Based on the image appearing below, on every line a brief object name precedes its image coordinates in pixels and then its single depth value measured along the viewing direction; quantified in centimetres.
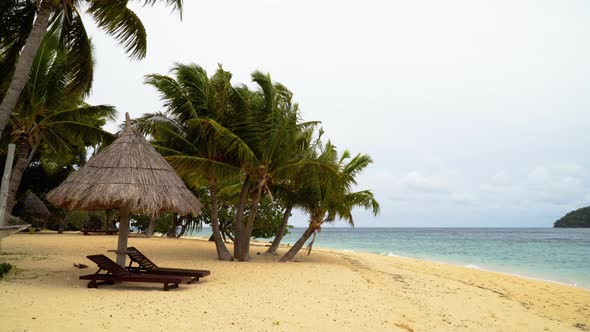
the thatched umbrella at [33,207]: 2242
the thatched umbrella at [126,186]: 805
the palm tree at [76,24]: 863
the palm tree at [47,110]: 1212
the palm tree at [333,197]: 1316
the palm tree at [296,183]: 1295
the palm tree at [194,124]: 1220
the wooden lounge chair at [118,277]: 761
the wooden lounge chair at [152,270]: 838
